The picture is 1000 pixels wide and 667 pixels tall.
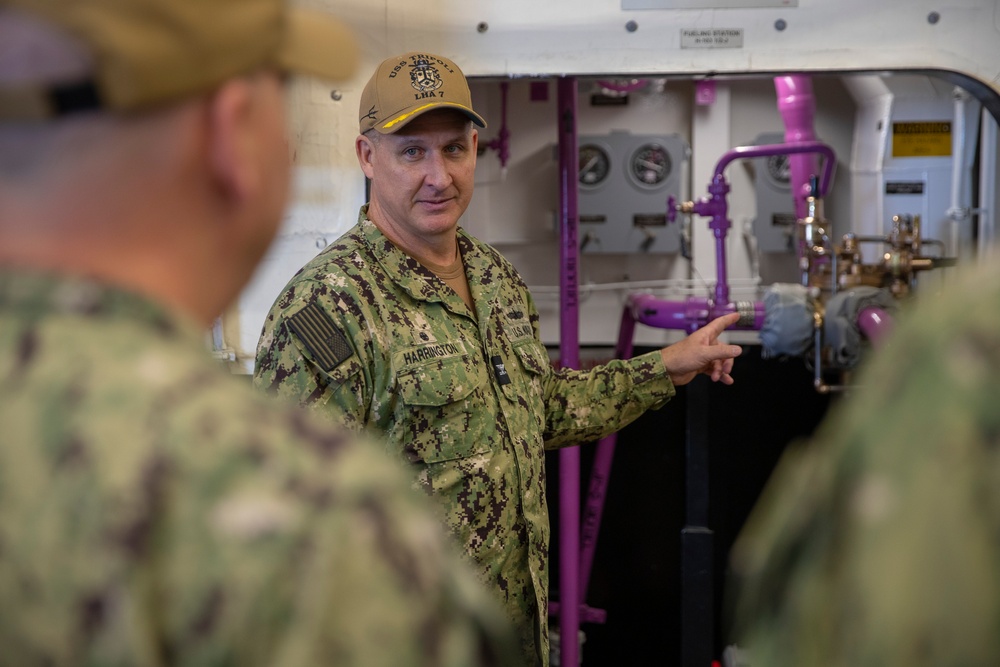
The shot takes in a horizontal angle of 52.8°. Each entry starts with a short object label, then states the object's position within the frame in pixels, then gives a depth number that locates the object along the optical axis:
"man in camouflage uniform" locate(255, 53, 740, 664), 1.59
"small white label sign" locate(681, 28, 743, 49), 1.87
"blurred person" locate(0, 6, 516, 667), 0.46
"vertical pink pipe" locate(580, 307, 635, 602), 2.83
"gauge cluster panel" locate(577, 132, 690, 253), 3.54
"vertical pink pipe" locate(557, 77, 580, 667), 2.52
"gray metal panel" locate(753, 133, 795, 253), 3.54
